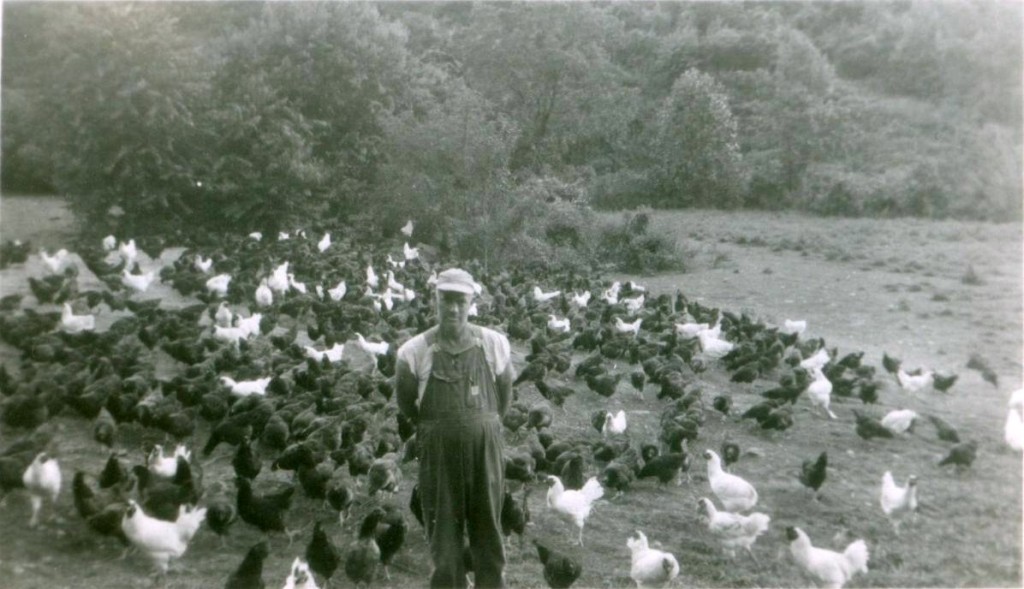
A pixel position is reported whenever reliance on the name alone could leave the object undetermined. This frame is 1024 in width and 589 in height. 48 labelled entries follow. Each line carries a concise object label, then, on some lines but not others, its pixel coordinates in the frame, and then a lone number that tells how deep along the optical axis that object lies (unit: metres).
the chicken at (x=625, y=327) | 15.23
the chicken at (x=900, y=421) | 10.34
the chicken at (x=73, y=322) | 12.57
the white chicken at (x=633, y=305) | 17.07
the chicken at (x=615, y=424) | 10.43
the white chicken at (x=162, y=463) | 7.88
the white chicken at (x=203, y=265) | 18.35
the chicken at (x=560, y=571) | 6.43
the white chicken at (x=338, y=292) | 16.88
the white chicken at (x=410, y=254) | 22.08
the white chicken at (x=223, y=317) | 14.05
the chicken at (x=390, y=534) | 6.74
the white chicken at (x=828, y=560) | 6.62
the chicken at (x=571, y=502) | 7.64
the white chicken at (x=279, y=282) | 17.19
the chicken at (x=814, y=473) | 8.30
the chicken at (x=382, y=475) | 7.84
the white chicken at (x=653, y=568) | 6.46
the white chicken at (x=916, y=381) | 12.15
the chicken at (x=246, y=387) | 9.98
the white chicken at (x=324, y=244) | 23.33
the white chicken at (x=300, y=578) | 6.05
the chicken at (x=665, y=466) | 8.68
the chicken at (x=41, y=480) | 7.20
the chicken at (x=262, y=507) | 7.26
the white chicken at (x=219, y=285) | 16.17
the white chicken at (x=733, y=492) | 7.91
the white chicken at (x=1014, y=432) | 9.70
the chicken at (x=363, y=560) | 6.47
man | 5.20
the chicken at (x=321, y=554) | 6.45
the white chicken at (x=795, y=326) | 15.00
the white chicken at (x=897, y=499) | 7.79
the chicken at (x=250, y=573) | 6.05
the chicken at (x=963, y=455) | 9.20
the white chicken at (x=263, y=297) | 15.77
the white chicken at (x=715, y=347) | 13.74
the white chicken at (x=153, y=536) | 6.47
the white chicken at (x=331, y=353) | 12.29
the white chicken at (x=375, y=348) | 12.79
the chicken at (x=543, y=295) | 18.14
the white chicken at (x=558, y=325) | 15.16
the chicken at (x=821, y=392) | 11.36
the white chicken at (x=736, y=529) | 7.17
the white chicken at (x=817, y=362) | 12.45
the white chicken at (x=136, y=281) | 16.20
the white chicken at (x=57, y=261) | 16.86
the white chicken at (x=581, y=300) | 17.97
